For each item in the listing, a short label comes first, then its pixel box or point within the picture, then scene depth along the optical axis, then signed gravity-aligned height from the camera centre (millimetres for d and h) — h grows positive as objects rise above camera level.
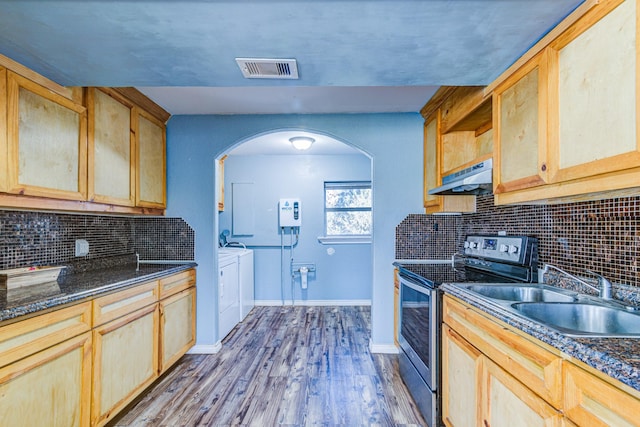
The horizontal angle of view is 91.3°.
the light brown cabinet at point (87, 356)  1327 -748
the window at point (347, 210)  4707 +113
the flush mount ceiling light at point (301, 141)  3596 +886
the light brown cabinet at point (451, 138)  2219 +647
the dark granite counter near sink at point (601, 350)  765 -371
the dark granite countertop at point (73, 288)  1369 -395
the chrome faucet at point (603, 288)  1368 -315
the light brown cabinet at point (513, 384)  836 -575
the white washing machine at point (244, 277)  3818 -774
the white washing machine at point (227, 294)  3137 -829
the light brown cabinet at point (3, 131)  1498 +416
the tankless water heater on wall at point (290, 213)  4465 +64
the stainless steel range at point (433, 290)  1876 -483
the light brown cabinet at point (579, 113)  1023 +411
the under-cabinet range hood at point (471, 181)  1815 +223
